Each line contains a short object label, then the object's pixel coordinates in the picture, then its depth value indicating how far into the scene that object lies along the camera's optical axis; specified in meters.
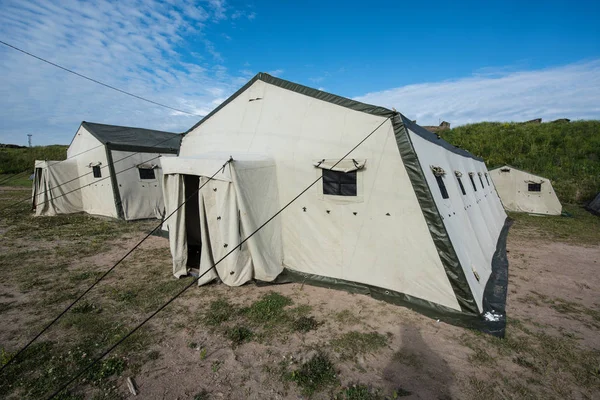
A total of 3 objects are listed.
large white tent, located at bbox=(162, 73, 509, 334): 4.62
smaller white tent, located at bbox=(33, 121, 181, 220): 11.82
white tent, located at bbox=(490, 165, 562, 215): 13.02
